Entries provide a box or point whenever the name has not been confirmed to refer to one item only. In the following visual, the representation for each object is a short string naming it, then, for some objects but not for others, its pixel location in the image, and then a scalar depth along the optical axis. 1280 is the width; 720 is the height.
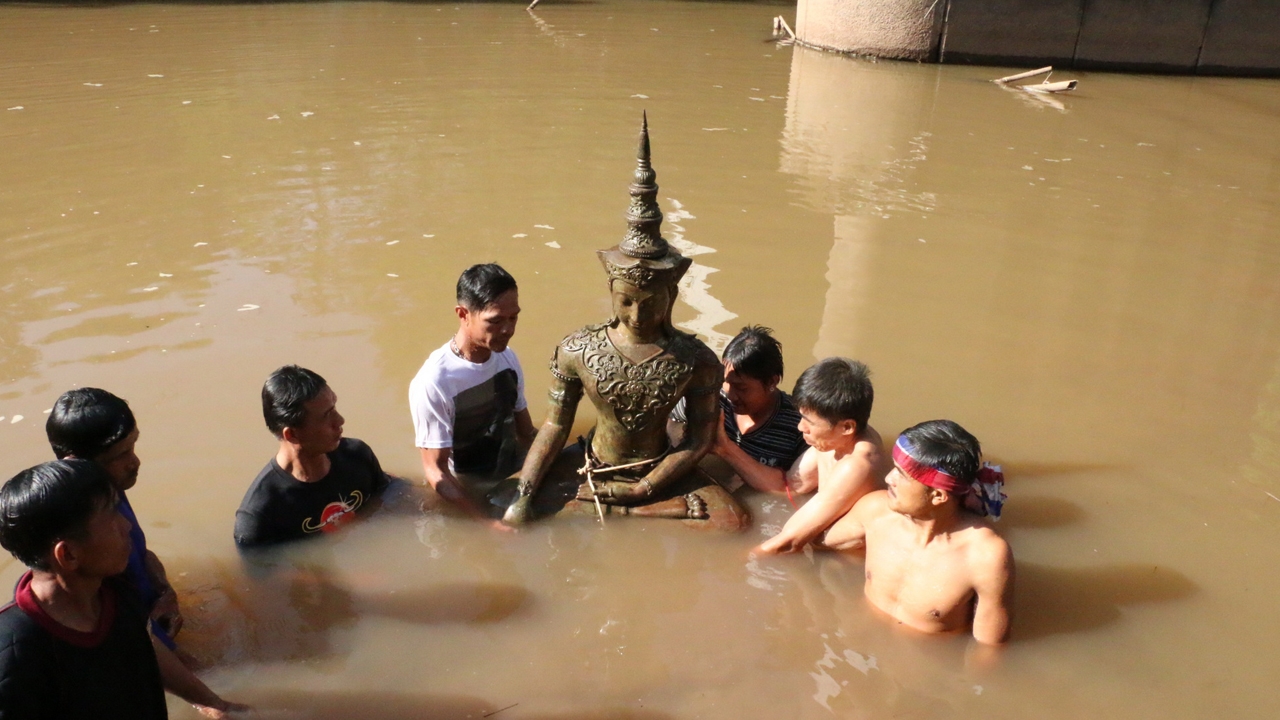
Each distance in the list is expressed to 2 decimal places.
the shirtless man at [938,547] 3.14
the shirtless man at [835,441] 3.59
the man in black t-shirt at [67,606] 2.21
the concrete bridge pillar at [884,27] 13.40
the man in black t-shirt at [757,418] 3.99
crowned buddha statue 3.41
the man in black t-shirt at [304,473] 3.38
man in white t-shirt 3.71
